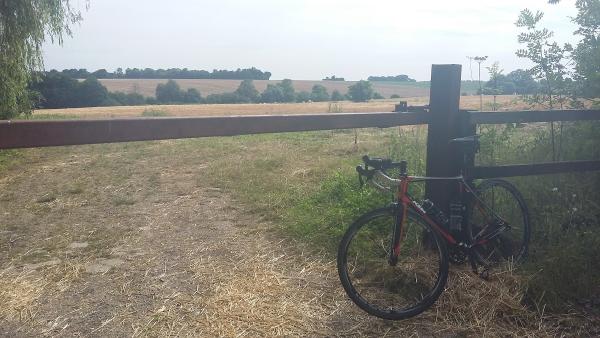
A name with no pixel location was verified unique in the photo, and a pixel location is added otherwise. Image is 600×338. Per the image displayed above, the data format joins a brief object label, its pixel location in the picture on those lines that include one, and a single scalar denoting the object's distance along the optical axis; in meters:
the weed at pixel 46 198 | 7.51
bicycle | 3.41
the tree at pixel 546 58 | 5.71
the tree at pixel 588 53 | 5.69
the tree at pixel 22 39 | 11.80
